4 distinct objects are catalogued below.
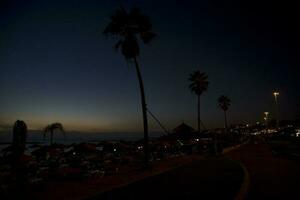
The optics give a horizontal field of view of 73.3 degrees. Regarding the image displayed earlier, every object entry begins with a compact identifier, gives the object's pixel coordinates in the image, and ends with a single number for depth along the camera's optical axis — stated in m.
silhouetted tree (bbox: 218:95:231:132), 51.94
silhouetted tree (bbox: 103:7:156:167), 13.74
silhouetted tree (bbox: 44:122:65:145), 28.38
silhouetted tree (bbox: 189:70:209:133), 32.65
